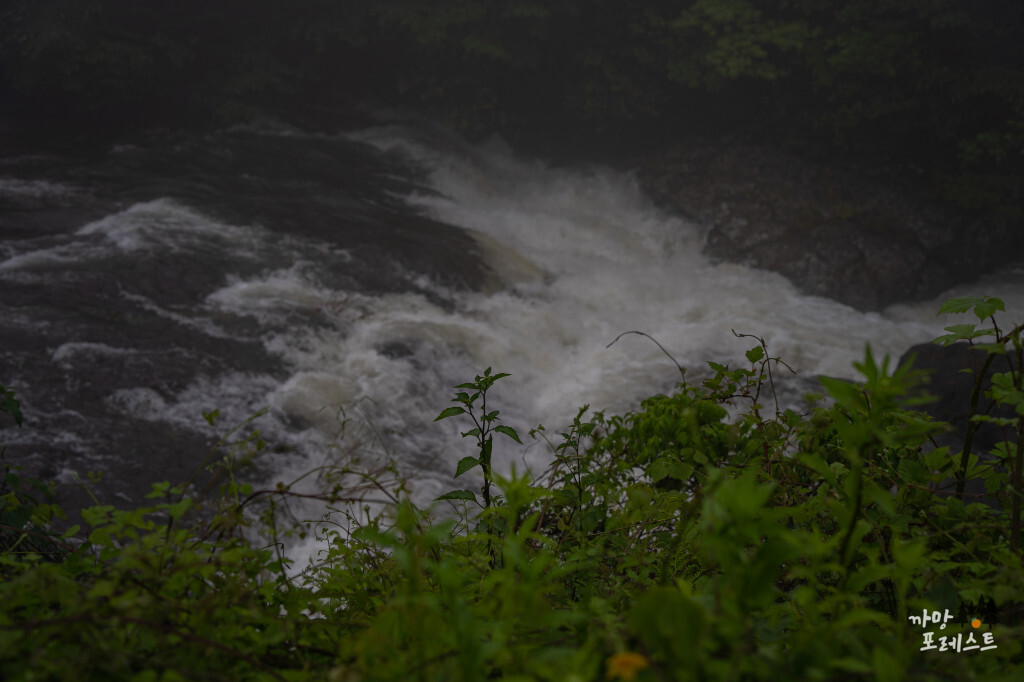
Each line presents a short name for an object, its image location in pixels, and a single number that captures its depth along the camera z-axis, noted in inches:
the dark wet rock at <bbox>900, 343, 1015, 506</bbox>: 177.3
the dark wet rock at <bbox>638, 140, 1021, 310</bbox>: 363.9
